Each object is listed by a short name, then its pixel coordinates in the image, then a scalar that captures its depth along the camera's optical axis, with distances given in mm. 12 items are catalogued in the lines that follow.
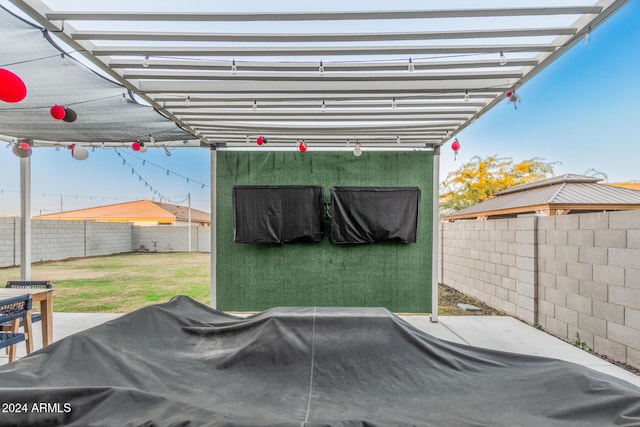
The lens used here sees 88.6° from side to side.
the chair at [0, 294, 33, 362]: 2346
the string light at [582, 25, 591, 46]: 2010
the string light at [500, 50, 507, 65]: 2266
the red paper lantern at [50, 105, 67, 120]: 2570
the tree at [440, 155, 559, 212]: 11500
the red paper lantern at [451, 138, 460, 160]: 3744
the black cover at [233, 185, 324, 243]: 4199
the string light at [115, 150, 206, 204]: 12195
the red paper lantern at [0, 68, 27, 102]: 1753
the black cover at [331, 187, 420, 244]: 4191
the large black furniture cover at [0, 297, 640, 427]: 1271
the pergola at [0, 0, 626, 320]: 1908
